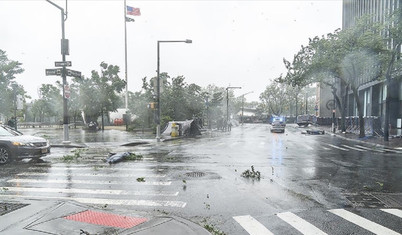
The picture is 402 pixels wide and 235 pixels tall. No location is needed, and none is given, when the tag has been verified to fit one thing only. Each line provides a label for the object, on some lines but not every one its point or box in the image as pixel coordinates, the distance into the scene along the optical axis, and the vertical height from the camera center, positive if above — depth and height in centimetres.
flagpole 5068 +1054
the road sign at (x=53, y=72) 1784 +228
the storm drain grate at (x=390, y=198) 597 -190
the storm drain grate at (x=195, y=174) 873 -191
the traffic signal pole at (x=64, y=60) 1783 +301
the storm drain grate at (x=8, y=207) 519 -176
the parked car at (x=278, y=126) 3600 -196
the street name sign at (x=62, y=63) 1761 +277
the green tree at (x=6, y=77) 3064 +344
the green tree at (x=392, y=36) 2042 +527
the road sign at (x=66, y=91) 1786 +111
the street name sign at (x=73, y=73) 1803 +227
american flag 4345 +1461
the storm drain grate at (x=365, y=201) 588 -188
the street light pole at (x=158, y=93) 2181 +127
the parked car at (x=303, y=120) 5455 -187
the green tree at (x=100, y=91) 4078 +262
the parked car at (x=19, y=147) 1090 -139
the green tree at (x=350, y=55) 2419 +474
